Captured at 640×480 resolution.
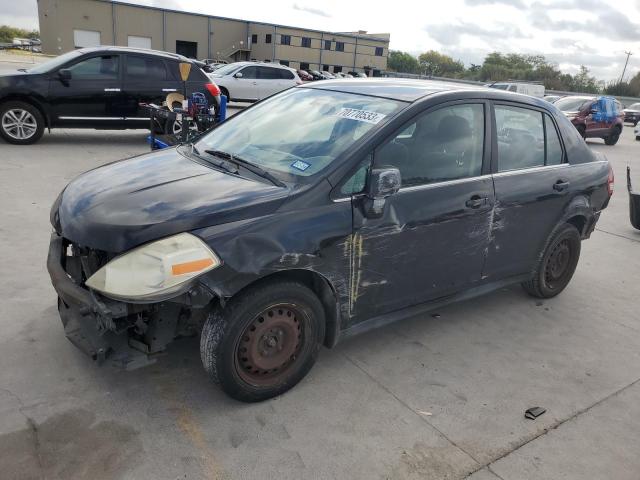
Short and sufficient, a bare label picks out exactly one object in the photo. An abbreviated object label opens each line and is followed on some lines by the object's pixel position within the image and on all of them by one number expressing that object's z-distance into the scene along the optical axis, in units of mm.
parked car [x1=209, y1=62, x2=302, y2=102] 18469
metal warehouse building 51812
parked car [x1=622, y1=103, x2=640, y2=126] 33156
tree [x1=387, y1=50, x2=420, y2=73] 99162
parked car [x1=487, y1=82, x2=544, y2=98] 24712
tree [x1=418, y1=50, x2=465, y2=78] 93225
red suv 16781
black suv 8641
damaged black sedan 2525
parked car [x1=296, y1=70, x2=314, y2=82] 29766
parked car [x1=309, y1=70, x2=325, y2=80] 33381
